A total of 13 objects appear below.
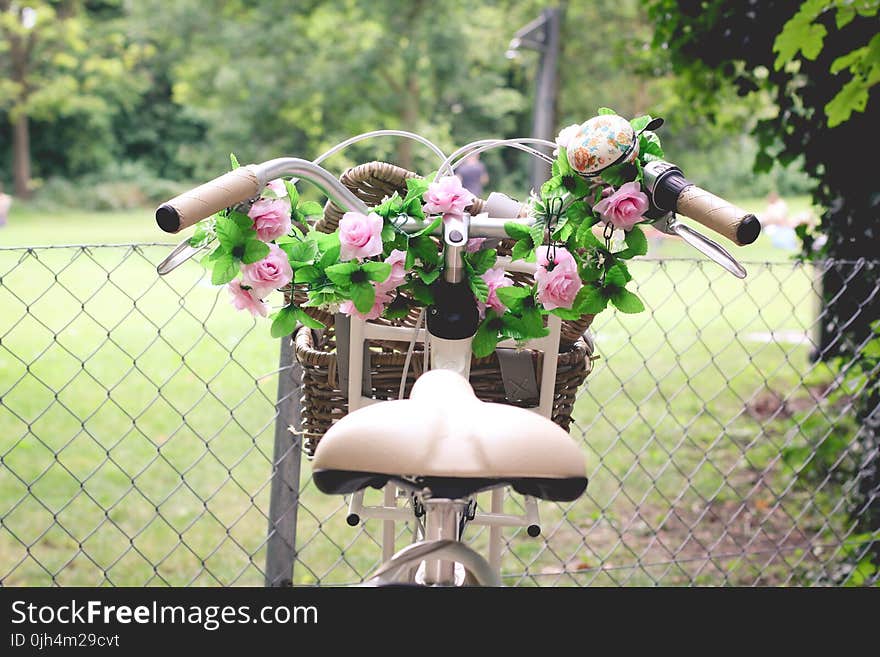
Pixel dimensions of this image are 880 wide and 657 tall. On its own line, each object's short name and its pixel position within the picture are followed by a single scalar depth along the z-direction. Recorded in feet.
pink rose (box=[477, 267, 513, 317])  7.55
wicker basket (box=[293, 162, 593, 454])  7.78
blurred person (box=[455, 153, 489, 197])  45.79
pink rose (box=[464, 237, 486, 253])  7.58
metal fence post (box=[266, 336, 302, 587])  9.25
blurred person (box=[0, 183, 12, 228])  48.48
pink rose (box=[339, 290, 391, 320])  7.55
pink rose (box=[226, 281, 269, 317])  7.51
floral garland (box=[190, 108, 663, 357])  7.36
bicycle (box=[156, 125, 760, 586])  6.71
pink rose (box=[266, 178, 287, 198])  7.43
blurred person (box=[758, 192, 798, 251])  44.00
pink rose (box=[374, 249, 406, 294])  7.49
